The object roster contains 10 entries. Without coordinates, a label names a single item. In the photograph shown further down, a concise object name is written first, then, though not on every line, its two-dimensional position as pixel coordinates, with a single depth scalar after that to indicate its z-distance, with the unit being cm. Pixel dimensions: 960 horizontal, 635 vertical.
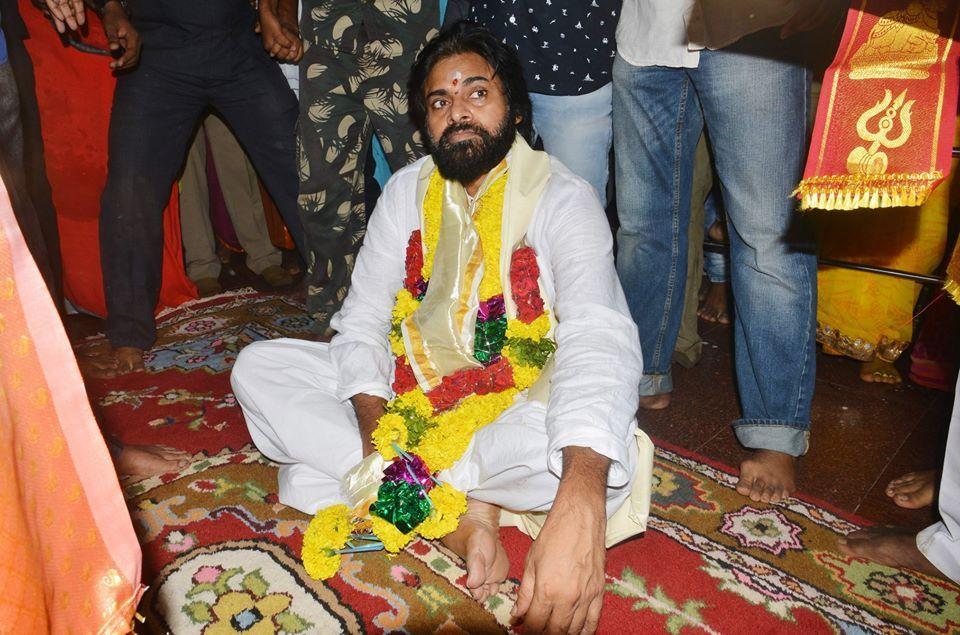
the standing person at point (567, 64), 198
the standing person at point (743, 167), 164
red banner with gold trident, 104
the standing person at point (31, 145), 227
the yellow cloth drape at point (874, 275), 231
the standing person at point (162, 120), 264
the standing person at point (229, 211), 360
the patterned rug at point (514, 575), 142
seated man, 137
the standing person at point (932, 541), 138
